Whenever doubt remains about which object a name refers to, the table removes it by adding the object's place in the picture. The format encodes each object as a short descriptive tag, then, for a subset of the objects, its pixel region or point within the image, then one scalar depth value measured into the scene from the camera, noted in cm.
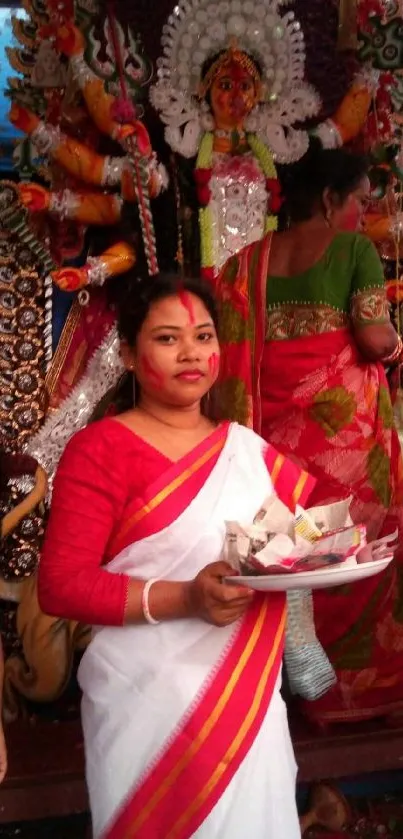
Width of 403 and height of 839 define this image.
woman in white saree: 138
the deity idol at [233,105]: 276
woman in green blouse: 240
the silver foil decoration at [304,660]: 217
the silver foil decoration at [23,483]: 258
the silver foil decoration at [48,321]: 280
